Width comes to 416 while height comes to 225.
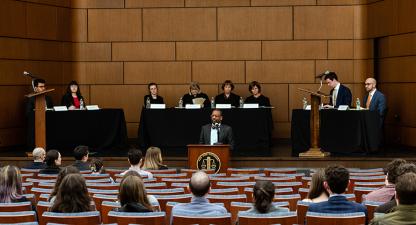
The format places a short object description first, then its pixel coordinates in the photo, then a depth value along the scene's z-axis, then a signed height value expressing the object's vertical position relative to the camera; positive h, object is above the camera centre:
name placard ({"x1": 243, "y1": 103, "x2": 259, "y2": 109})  13.98 -0.01
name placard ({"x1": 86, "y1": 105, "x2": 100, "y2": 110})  13.95 -0.03
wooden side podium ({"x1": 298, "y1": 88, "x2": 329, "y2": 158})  12.31 -0.44
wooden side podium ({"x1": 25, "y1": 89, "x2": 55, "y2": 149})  12.51 -0.25
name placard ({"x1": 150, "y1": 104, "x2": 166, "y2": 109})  14.05 -0.01
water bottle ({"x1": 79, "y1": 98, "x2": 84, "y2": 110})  13.89 +0.03
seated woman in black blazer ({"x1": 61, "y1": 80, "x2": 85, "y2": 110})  14.09 +0.16
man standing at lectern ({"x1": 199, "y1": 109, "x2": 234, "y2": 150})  11.89 -0.43
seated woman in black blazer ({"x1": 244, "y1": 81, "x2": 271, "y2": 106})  14.56 +0.16
